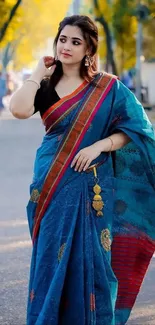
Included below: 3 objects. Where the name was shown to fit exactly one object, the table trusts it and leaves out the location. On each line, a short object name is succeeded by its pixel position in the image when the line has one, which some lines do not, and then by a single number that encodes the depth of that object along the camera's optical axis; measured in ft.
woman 13.10
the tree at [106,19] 111.65
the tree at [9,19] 112.88
